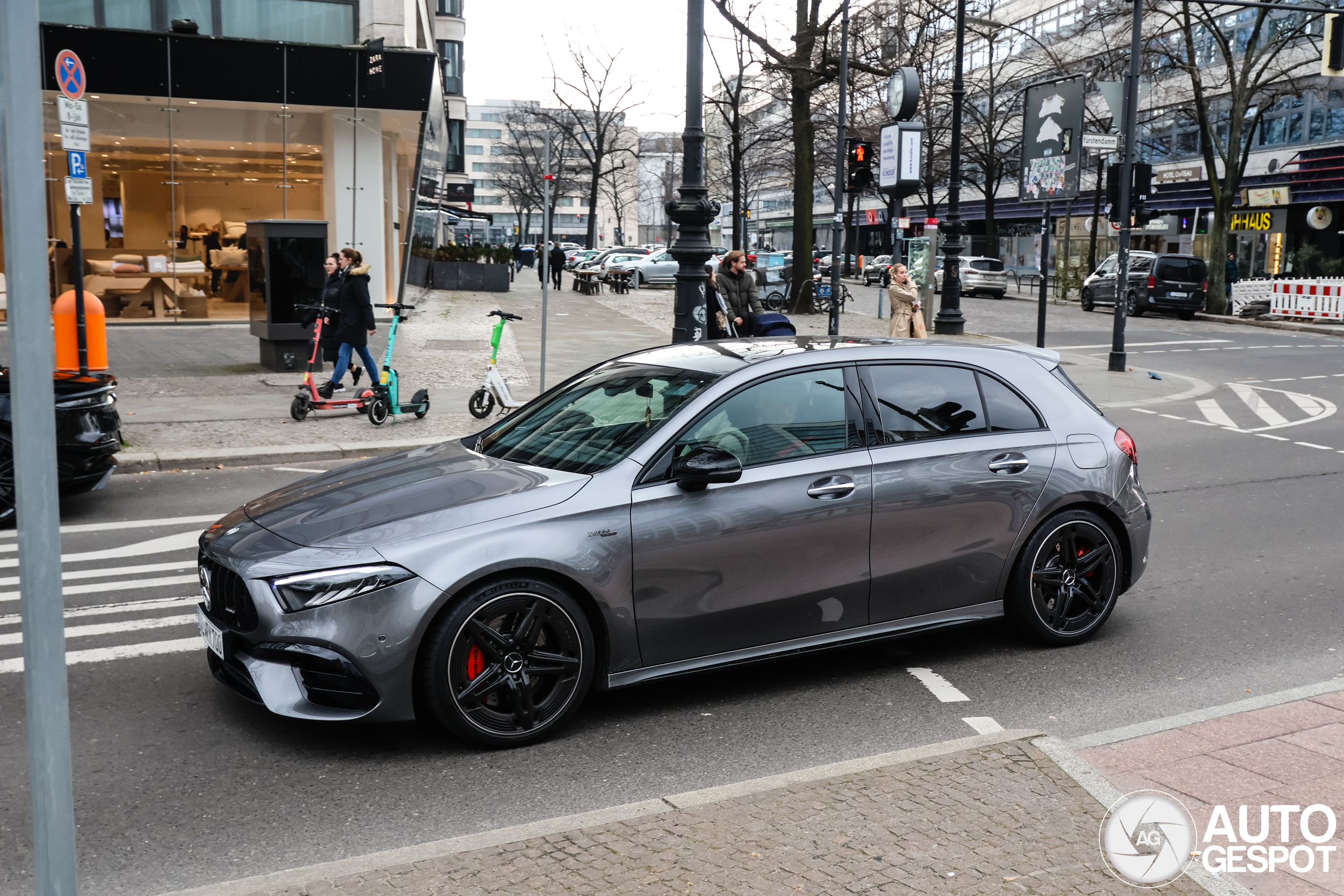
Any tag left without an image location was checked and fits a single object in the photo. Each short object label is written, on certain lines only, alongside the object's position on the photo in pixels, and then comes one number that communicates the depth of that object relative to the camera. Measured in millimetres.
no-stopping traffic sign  11211
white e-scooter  13219
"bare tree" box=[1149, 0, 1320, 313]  35156
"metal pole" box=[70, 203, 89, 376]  12406
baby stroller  14016
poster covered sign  18438
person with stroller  14773
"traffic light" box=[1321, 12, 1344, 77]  18828
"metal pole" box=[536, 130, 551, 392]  11914
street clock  21234
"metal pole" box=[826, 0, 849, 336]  20312
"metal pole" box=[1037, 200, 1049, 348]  18516
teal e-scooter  12945
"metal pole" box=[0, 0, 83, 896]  2180
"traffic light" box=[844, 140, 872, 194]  20250
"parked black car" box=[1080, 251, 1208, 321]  35688
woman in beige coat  20391
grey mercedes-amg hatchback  4504
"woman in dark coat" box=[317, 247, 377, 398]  13695
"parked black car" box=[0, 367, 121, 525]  8547
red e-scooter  12938
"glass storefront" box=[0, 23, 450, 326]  24281
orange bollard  13297
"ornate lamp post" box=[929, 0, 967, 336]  26422
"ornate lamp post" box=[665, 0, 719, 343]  11414
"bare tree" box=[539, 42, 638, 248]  59094
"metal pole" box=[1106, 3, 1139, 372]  19125
